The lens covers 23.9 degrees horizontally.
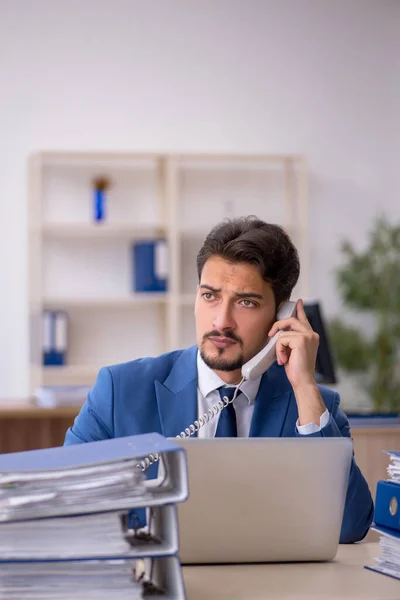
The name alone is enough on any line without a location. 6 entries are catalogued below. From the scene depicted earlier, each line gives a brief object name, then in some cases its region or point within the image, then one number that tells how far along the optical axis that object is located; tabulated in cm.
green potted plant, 595
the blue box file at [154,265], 582
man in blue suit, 206
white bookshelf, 589
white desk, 130
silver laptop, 143
